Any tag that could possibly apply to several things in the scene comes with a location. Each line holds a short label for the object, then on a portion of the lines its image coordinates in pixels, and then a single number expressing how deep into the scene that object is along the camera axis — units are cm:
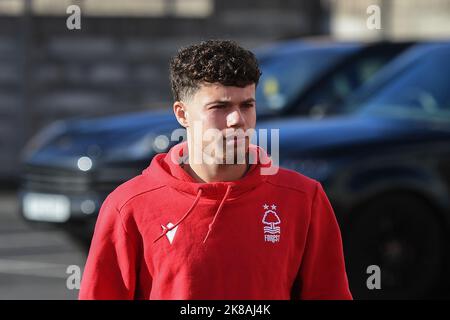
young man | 519
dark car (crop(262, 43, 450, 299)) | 1406
